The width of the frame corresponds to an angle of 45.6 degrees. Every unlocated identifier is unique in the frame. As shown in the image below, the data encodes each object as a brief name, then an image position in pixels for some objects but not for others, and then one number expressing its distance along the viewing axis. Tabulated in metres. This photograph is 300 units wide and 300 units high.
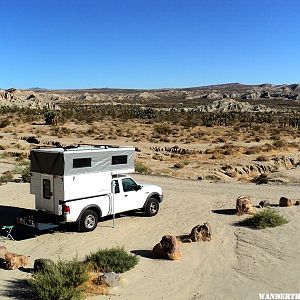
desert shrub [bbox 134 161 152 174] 21.81
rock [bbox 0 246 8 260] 9.20
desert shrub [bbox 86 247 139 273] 8.71
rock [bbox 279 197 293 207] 13.66
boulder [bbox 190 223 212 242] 10.54
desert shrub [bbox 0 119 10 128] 46.65
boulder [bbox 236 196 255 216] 12.86
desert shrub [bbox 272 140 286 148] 31.87
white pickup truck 10.59
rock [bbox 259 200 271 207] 13.78
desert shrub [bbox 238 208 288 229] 11.40
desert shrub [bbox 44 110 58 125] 48.78
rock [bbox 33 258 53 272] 8.32
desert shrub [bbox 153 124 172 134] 41.46
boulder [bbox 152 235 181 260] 9.36
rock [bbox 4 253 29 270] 8.83
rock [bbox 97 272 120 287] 8.02
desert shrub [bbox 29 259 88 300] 7.24
